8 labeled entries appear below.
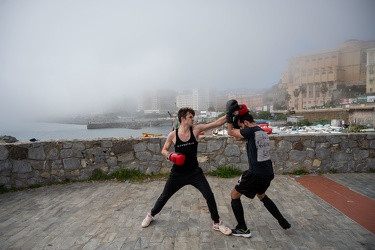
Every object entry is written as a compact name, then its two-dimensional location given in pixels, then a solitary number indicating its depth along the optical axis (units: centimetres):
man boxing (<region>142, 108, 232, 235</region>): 329
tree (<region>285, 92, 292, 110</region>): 11879
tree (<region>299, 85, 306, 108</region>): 11350
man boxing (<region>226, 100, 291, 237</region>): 297
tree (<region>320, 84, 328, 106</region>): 10675
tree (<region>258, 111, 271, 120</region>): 8738
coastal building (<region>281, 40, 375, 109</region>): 10806
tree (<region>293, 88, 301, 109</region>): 11281
